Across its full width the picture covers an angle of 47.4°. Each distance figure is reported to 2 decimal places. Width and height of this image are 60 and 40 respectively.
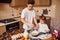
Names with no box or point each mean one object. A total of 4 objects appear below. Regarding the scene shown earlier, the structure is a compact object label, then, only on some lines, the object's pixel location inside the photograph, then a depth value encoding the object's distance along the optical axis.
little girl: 0.89
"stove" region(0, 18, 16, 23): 1.76
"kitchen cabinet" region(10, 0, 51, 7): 1.80
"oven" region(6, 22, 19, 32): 1.69
